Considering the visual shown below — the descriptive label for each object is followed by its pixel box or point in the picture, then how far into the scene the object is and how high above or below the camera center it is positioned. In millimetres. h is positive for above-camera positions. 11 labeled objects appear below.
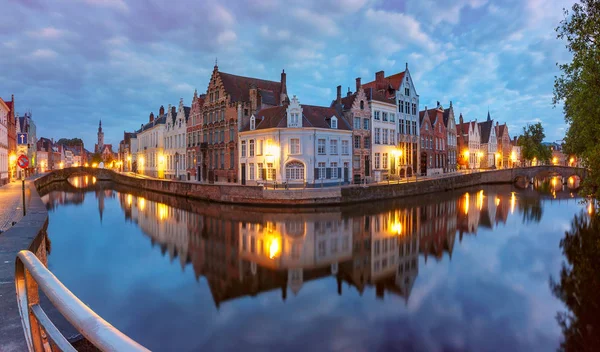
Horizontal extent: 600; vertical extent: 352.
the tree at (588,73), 12336 +3452
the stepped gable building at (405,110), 44250 +7013
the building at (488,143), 70938 +4260
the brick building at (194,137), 44612 +3930
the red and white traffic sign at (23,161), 15219 +401
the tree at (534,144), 65562 +3634
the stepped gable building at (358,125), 37188 +4296
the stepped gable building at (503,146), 76312 +3912
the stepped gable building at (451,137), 55031 +4311
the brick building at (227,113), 37531 +5990
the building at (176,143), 48719 +3568
